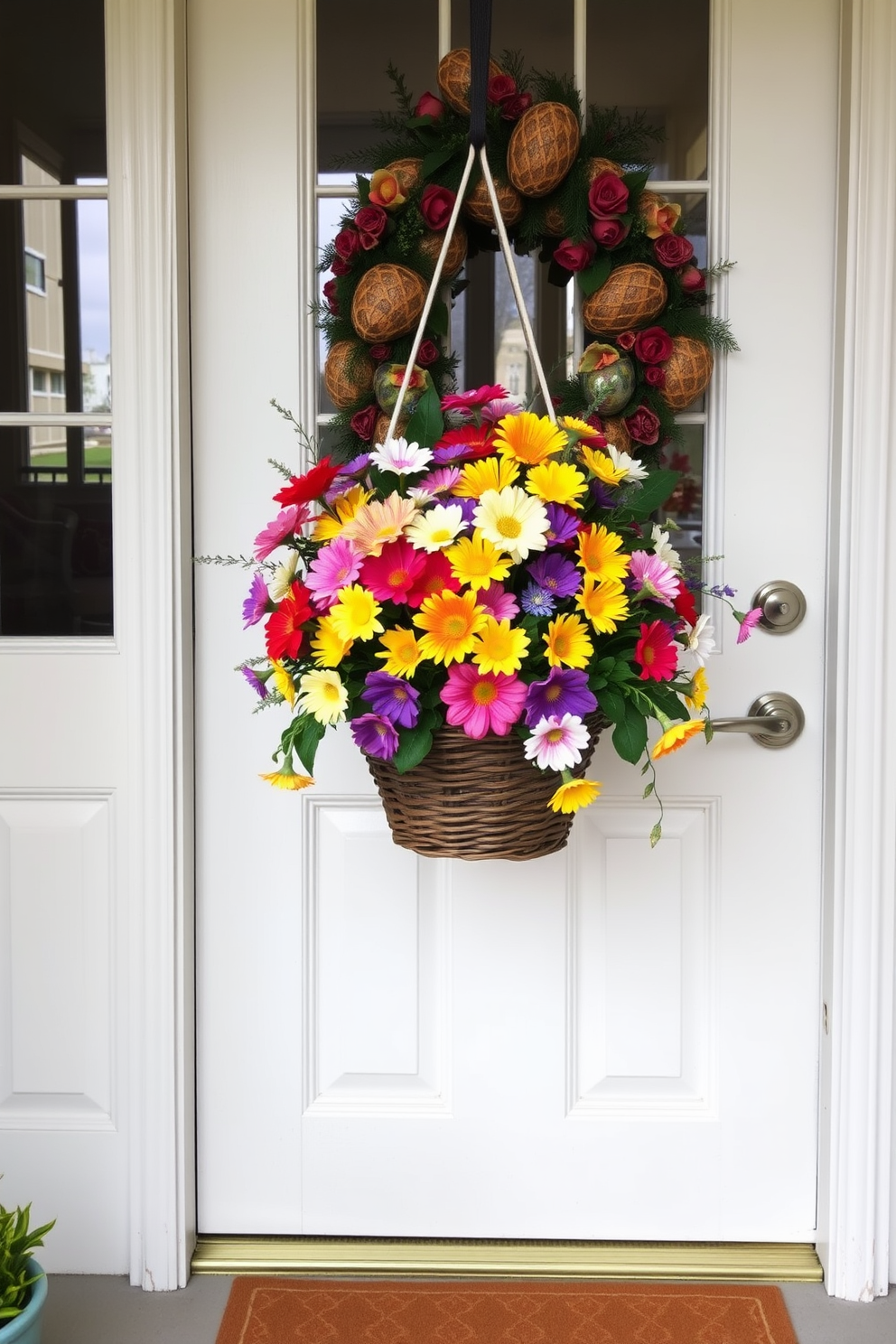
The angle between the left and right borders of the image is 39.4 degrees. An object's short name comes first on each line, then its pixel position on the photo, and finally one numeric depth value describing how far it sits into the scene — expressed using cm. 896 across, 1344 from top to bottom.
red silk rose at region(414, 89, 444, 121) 167
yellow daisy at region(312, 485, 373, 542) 131
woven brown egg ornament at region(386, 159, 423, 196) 167
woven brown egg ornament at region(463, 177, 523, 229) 165
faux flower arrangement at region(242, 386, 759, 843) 124
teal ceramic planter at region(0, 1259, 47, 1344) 150
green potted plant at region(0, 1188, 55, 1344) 153
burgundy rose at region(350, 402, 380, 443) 168
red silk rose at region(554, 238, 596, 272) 165
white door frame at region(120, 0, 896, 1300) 171
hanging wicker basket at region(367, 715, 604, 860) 130
